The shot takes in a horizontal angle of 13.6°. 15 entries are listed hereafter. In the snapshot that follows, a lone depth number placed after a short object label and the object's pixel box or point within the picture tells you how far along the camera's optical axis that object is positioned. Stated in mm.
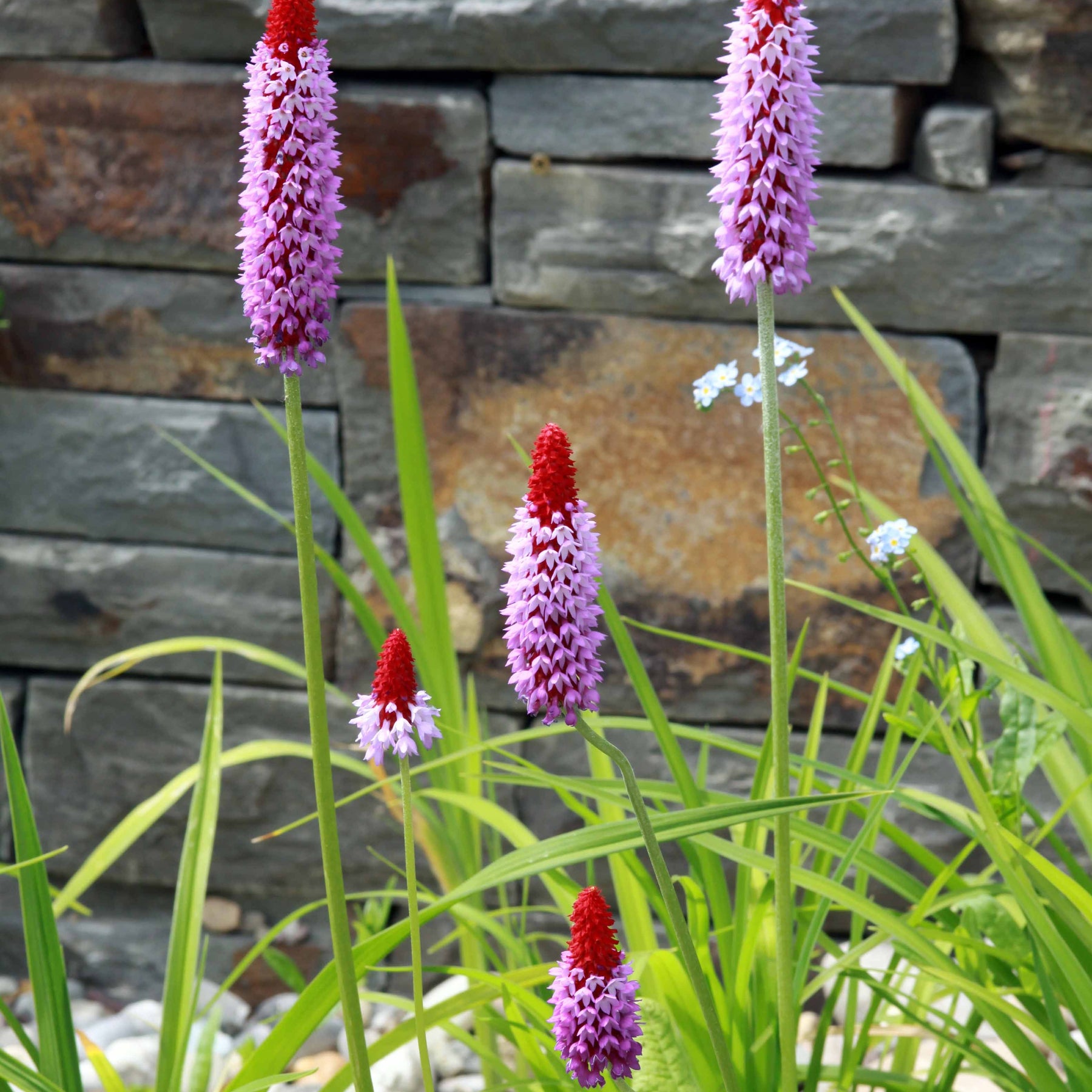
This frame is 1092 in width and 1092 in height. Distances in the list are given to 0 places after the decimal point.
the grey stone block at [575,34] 1804
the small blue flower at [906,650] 1396
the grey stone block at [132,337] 2127
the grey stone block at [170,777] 2229
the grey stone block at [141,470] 2165
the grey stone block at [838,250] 1846
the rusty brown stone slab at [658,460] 1966
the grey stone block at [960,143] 1818
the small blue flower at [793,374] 1402
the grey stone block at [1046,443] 1878
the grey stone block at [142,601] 2209
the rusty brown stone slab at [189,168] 1980
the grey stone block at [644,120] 1843
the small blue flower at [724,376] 1438
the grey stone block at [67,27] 2020
